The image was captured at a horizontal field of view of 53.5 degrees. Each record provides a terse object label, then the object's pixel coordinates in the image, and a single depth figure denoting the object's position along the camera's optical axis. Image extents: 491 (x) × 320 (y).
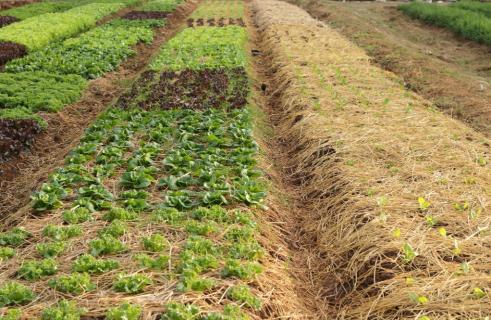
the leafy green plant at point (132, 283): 4.88
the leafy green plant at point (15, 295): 4.67
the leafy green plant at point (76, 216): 6.18
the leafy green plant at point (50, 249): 5.46
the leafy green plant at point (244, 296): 4.83
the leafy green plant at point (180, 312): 4.43
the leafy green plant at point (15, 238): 5.79
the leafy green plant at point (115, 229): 5.88
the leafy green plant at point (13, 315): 4.38
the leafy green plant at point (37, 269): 5.08
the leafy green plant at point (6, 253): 5.45
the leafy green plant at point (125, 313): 4.41
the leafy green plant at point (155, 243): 5.62
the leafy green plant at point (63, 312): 4.40
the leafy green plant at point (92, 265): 5.17
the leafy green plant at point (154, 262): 5.30
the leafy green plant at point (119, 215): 6.30
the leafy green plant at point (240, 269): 5.20
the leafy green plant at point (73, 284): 4.84
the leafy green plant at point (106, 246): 5.55
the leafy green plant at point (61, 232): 5.81
